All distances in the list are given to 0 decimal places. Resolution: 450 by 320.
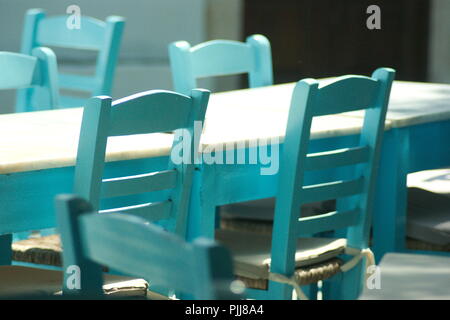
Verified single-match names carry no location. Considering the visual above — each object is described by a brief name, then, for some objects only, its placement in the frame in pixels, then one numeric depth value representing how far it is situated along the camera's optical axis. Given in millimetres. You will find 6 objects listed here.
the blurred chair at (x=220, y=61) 7520
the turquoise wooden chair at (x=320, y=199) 5164
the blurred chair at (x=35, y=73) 6719
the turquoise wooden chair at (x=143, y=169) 4352
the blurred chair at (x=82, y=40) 7656
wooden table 4590
